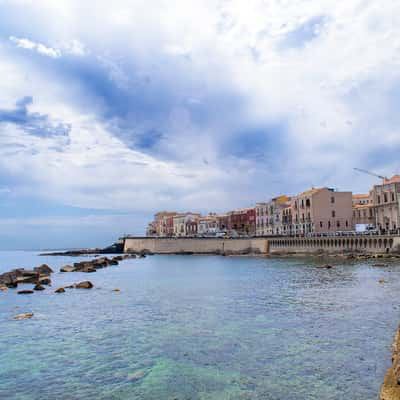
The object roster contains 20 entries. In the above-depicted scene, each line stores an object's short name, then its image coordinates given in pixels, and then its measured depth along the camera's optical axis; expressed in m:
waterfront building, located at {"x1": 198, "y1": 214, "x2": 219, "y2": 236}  154.41
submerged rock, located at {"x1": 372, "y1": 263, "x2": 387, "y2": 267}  57.62
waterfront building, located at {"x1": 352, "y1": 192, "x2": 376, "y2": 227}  104.41
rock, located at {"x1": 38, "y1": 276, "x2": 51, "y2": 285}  44.71
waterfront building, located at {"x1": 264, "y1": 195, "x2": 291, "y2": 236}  122.87
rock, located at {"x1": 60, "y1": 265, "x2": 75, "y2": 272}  64.91
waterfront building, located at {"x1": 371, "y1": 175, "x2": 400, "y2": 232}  88.75
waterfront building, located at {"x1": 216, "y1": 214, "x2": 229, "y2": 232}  151.62
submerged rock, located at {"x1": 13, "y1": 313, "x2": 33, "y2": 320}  25.44
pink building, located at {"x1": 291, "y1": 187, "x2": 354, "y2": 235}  103.88
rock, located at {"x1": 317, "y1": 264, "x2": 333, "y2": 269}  57.80
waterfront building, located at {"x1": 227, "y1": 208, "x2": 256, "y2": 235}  138.25
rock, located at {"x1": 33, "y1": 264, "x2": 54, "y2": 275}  56.94
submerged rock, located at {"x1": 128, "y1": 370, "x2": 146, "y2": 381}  14.39
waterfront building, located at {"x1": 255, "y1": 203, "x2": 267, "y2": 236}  129.50
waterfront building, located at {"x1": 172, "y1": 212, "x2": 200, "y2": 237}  164.50
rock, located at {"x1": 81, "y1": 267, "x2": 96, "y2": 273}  64.06
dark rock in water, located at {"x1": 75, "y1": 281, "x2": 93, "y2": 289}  41.19
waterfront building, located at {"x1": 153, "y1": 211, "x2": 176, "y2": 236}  180.88
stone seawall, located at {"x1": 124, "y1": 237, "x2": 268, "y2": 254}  110.92
